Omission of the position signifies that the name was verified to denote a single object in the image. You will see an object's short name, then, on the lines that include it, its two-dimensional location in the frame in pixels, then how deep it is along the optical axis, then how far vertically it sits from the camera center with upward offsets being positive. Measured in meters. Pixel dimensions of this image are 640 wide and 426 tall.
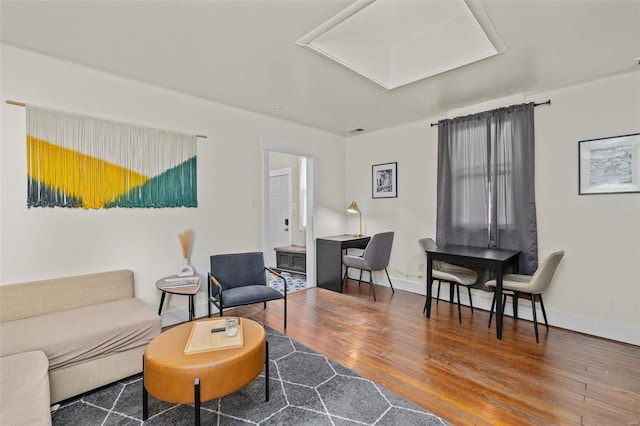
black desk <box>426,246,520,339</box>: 2.89 -0.50
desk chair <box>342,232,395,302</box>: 4.08 -0.61
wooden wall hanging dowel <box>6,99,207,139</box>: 2.36 +0.88
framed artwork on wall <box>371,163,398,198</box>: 4.70 +0.50
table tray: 1.81 -0.80
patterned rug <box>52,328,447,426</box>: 1.80 -1.23
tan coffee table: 1.60 -0.87
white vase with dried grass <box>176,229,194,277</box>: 3.17 -0.40
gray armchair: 2.94 -0.76
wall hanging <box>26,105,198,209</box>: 2.50 +0.47
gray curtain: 3.34 +0.34
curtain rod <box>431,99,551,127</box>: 3.23 +1.15
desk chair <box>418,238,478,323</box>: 3.37 -0.73
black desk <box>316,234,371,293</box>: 4.46 -0.69
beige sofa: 1.91 -0.79
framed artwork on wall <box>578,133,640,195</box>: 2.78 +0.43
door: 6.34 +0.07
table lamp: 4.98 +0.04
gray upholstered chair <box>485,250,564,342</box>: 2.81 -0.70
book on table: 2.90 -0.67
